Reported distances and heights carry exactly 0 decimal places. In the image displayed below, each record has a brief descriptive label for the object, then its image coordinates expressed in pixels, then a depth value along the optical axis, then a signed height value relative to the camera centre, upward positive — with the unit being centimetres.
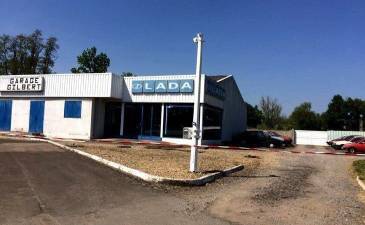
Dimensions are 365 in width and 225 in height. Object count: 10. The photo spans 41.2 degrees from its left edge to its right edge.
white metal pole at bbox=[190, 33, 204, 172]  1573 +125
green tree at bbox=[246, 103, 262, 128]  9606 +426
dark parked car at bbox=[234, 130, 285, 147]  4106 -10
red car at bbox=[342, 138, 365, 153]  3816 -35
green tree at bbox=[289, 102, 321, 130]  9119 +384
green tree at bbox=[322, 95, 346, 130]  9119 +496
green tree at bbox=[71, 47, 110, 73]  8469 +1227
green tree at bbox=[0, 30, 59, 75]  7631 +1185
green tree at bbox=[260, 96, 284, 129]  9918 +548
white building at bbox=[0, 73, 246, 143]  3469 +204
